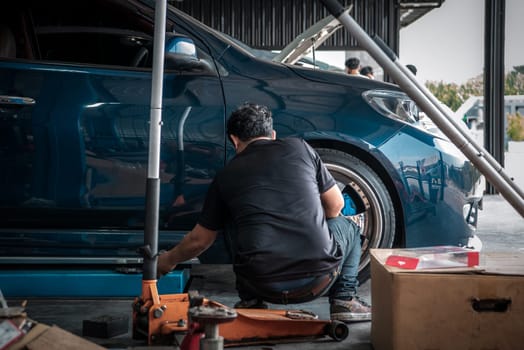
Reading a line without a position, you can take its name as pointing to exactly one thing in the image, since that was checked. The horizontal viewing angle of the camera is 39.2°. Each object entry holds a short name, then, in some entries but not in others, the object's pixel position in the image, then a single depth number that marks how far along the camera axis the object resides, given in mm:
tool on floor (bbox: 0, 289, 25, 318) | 2145
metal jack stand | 2225
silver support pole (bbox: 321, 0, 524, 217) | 3084
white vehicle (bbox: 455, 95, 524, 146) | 12867
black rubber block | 3164
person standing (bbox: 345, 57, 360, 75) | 8703
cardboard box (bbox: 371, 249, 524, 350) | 2656
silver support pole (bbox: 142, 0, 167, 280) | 2914
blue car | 3664
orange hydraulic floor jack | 2717
